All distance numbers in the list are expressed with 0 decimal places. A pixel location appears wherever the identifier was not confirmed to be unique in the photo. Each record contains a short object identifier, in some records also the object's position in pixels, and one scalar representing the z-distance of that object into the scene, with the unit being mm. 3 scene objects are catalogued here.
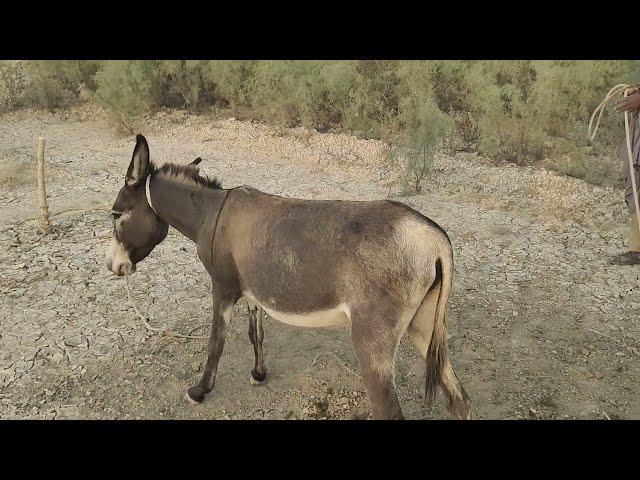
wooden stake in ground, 6629
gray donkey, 3113
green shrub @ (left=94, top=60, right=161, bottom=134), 10914
